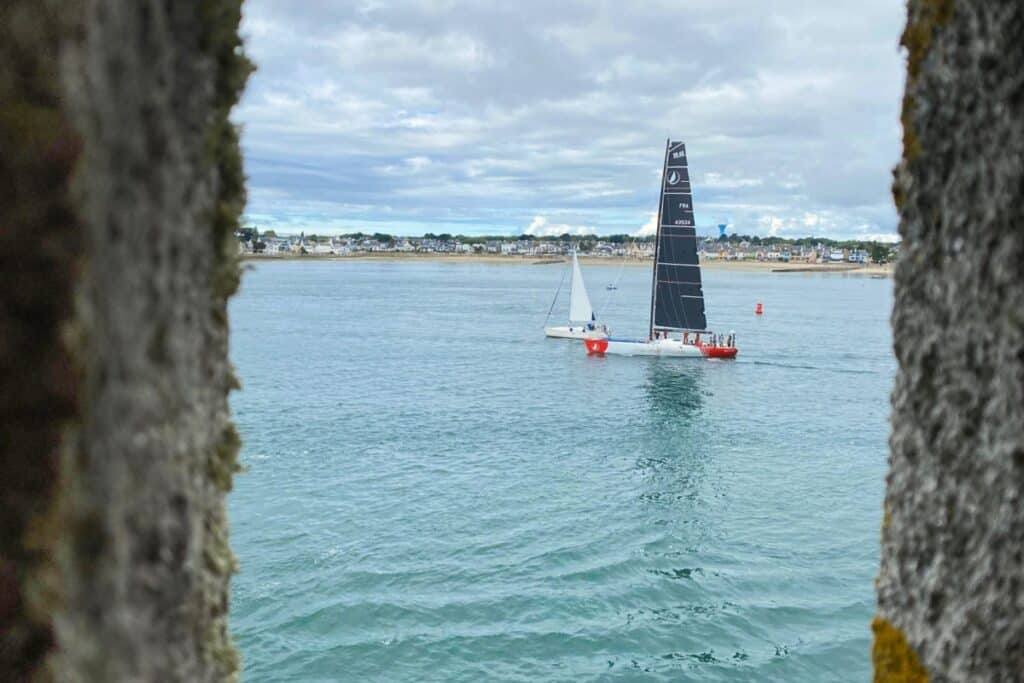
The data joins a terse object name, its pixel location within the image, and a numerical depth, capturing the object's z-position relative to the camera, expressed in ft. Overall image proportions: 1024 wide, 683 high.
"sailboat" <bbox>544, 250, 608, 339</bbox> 236.43
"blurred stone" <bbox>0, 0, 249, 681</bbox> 7.14
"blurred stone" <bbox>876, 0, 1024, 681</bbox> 11.78
